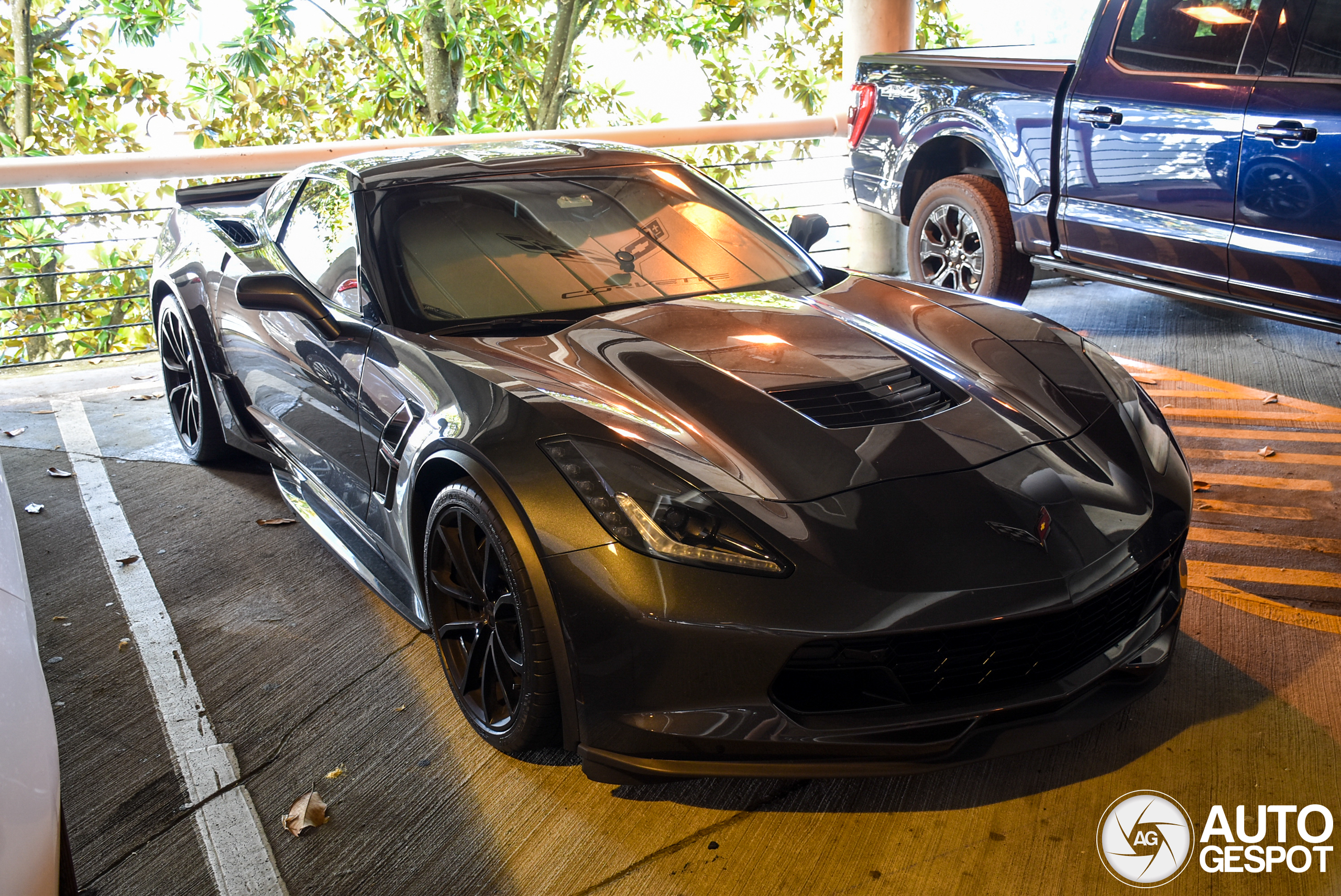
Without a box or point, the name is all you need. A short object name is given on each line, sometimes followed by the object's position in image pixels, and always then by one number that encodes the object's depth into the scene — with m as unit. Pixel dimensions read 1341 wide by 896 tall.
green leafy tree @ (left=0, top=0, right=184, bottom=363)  12.76
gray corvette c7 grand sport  2.06
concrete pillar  7.36
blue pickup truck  4.28
